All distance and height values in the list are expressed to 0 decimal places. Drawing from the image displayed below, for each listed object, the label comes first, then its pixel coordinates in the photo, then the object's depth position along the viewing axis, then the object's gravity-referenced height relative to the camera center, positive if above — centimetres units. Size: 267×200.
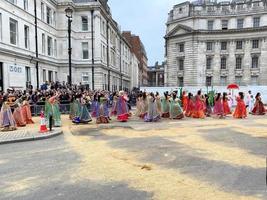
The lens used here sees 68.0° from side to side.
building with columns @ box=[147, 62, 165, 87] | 9413 +844
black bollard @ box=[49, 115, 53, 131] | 847 -137
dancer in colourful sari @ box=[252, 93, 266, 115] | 1397 -121
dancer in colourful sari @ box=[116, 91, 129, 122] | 1111 -105
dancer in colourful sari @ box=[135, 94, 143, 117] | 1265 -109
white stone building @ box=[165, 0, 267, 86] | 4286 +1095
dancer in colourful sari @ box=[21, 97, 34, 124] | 1036 -120
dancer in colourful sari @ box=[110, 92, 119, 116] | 1208 -102
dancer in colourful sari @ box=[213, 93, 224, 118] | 1256 -110
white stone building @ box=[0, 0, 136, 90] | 1848 +607
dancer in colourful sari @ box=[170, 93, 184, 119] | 1192 -123
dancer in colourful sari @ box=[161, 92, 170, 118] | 1239 -112
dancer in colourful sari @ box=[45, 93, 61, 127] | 896 -94
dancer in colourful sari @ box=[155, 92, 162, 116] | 1211 -72
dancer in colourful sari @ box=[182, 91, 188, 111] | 1378 -82
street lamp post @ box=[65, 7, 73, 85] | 1315 +520
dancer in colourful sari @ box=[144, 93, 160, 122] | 1114 -122
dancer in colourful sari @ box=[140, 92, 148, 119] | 1192 -92
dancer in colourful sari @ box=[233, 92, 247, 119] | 1242 -115
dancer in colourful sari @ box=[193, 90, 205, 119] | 1256 -111
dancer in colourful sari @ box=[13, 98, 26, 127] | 968 -127
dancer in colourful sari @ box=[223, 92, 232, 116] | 1306 -102
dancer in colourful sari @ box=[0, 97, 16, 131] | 864 -124
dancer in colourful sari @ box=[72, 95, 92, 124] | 1027 -123
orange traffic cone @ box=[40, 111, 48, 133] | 819 -149
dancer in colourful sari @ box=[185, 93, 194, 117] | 1287 -103
